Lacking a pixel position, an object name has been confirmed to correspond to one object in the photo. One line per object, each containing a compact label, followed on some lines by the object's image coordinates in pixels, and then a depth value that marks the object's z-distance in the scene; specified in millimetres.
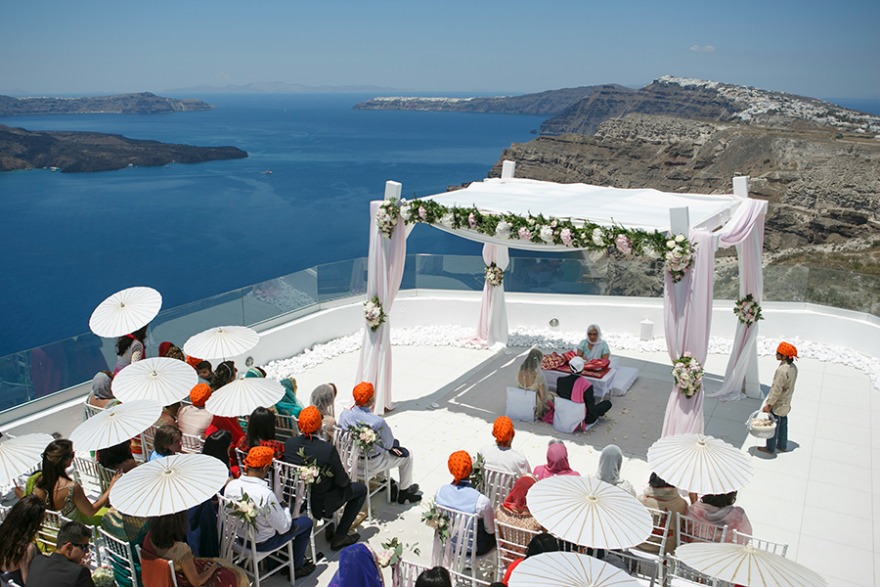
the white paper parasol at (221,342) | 8492
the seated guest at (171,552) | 4938
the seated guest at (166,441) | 6156
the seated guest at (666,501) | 6039
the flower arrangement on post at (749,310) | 10242
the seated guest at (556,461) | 6176
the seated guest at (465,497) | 5766
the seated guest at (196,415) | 7363
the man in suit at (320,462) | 6301
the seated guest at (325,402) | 7464
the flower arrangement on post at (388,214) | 9836
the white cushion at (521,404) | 9609
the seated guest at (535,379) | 9469
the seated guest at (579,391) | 9273
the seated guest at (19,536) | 4949
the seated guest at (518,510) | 5586
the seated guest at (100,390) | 8445
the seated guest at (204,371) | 8586
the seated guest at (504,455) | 6398
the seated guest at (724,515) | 5820
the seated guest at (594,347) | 10656
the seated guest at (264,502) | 5613
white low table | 10172
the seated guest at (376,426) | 7152
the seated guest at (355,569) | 4570
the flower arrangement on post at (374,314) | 10055
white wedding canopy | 8258
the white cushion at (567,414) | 9281
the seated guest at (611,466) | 6195
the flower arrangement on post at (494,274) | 12523
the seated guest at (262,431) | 6449
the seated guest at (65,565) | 4645
